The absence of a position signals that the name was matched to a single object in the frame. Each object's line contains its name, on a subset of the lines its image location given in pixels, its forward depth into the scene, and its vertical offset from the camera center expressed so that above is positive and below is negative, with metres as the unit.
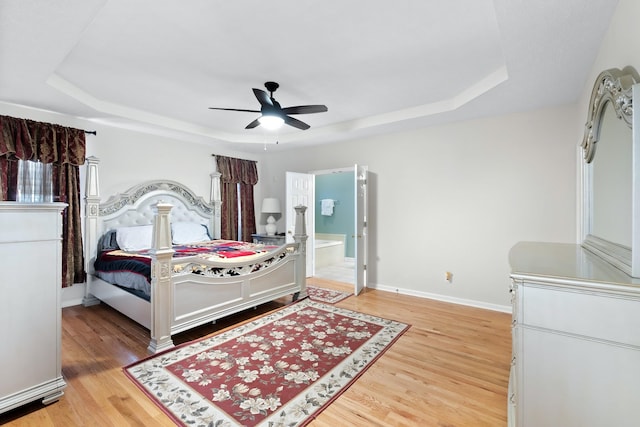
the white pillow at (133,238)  3.72 -0.29
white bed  2.52 -0.62
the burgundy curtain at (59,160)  3.10 +0.63
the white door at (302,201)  5.09 +0.25
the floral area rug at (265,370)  1.76 -1.17
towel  7.18 +0.19
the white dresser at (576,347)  0.96 -0.47
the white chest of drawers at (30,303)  1.65 -0.52
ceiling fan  2.71 +1.02
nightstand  5.37 -0.45
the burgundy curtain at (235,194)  5.23 +0.40
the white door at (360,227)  4.22 -0.19
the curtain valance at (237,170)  5.21 +0.83
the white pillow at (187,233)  4.30 -0.27
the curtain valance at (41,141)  3.08 +0.83
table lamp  5.49 +0.10
